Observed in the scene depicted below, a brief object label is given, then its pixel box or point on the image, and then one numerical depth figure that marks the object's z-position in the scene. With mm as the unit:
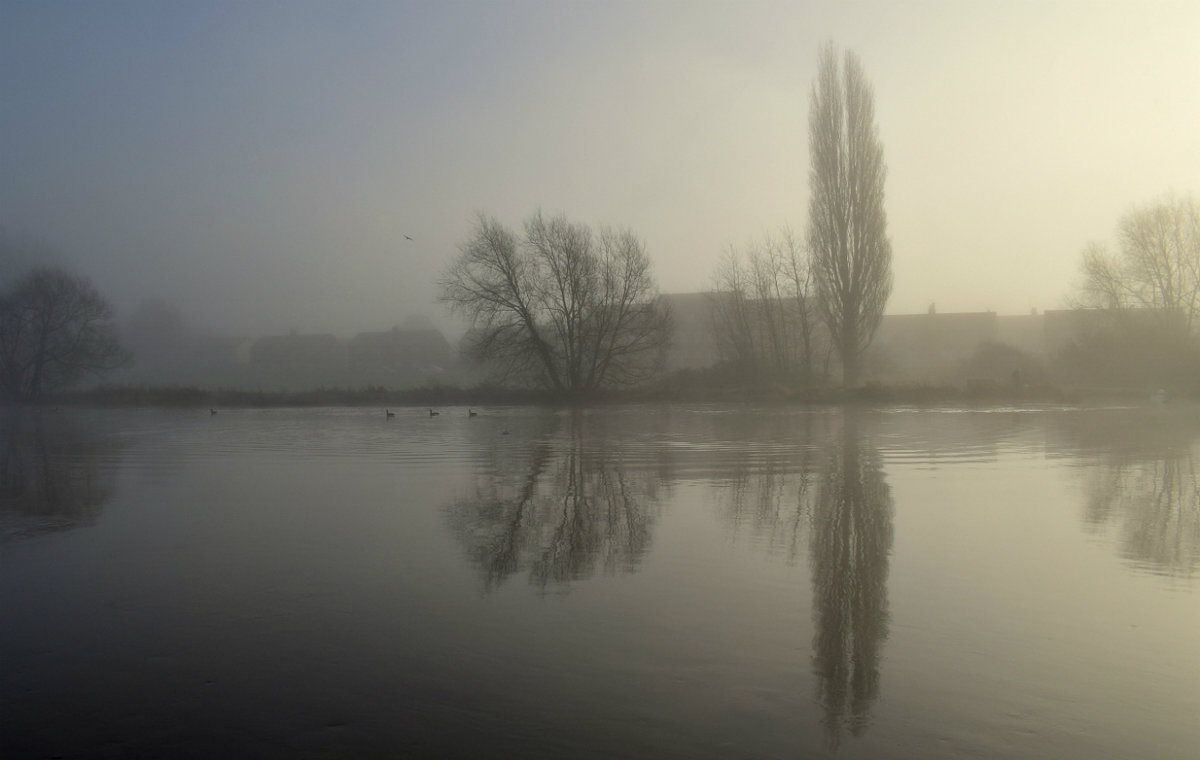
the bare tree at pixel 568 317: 43188
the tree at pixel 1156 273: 44031
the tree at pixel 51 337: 46875
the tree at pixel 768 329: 48156
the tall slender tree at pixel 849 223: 39750
